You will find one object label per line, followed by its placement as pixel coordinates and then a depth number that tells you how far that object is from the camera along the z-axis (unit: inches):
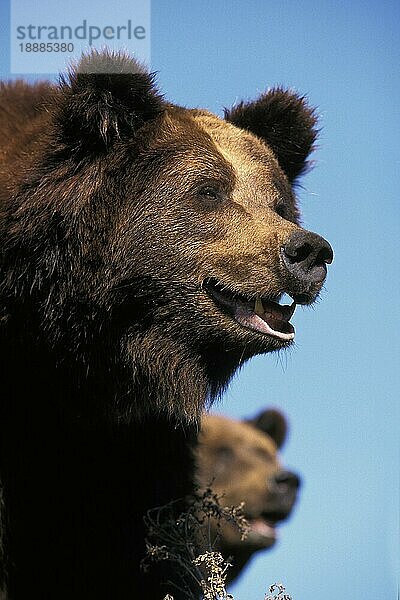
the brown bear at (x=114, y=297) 466.9
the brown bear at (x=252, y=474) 951.0
